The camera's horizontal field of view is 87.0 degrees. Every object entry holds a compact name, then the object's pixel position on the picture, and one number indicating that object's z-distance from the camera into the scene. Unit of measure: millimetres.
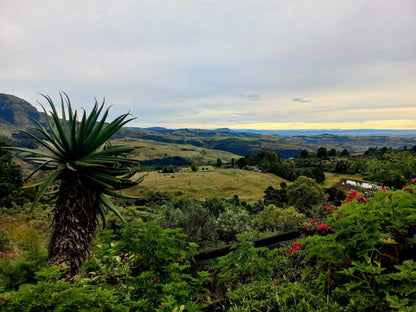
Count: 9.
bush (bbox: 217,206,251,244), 12805
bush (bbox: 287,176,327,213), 34125
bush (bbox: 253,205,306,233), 16844
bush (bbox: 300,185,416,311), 2234
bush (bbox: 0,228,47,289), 3131
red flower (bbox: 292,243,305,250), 3726
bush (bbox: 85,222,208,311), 2705
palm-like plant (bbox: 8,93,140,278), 3131
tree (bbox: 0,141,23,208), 20953
